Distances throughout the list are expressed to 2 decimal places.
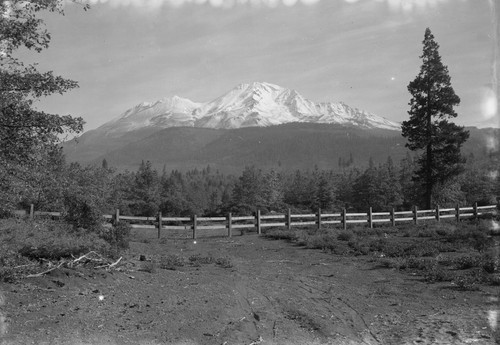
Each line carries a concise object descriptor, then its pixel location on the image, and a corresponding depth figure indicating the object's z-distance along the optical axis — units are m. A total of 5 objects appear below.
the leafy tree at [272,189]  85.19
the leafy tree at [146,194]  58.94
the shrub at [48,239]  10.74
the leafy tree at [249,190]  77.55
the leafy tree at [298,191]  97.53
